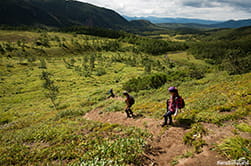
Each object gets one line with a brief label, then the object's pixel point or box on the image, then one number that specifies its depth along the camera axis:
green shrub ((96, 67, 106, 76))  75.88
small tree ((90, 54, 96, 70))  89.18
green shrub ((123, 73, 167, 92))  31.34
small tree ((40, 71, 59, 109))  30.00
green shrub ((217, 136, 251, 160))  5.10
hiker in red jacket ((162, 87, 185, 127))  8.67
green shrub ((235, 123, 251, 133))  6.98
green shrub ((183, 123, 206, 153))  6.63
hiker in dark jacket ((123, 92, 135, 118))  13.13
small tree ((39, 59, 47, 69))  85.01
